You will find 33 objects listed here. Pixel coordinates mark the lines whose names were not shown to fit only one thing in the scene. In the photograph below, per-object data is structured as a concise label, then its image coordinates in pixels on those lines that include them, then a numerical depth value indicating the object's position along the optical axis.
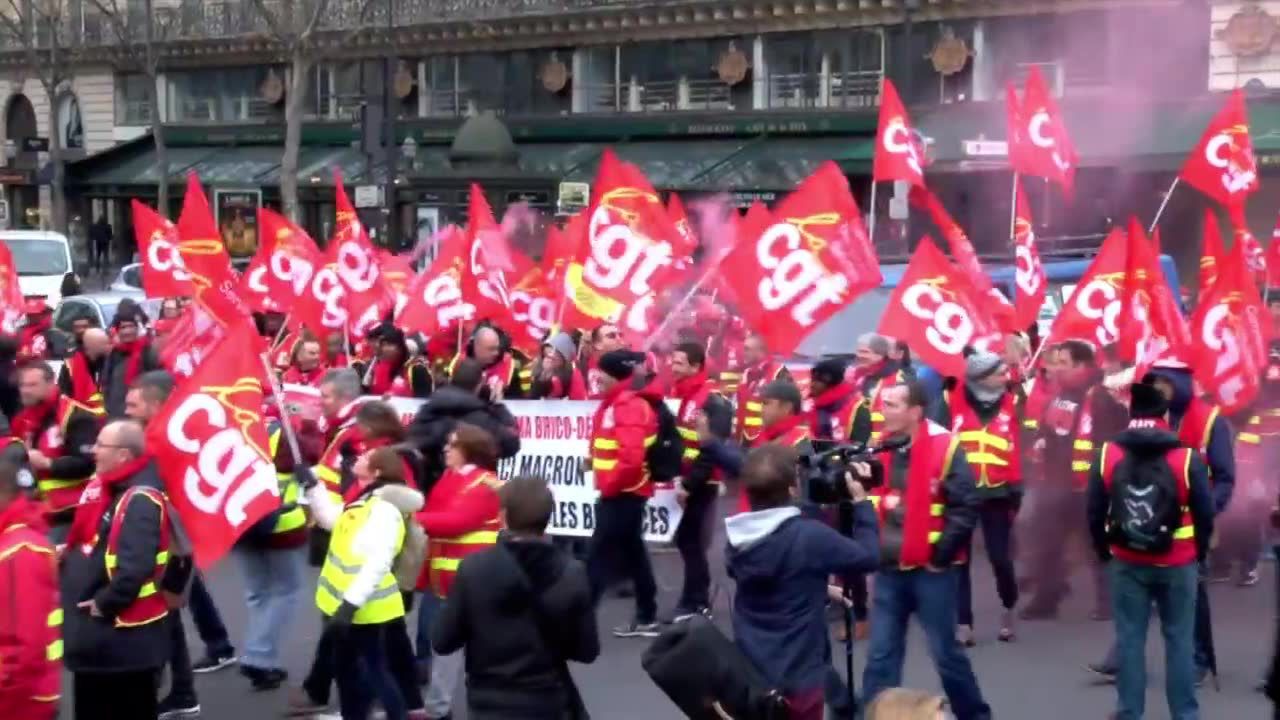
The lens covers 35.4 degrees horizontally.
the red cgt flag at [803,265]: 11.70
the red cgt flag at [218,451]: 7.37
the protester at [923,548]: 7.96
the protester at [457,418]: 9.44
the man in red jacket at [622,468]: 10.16
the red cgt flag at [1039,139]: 14.74
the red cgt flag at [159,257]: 15.35
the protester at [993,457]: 10.30
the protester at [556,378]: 13.68
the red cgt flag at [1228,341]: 10.67
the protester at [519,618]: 6.19
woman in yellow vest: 7.84
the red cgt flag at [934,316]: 12.01
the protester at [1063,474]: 10.84
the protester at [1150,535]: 8.01
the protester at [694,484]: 10.42
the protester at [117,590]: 7.06
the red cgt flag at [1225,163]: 13.44
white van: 27.62
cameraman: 6.55
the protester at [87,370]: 12.53
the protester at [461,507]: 8.12
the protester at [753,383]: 12.09
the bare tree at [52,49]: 44.59
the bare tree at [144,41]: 41.66
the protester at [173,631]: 8.66
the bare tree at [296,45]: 35.69
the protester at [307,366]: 12.84
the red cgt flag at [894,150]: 14.52
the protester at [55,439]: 9.49
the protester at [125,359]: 13.32
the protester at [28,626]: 6.16
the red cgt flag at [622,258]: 13.30
